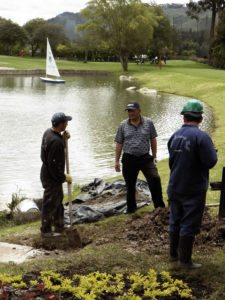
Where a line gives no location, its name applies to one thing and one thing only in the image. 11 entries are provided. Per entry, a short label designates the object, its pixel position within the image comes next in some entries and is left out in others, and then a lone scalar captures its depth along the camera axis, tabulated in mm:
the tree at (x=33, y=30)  100300
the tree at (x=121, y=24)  70125
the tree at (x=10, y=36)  98750
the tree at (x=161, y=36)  86244
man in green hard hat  6164
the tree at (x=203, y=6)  76562
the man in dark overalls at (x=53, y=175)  8344
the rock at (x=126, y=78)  61906
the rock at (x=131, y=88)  48284
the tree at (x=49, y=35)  100250
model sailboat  55625
